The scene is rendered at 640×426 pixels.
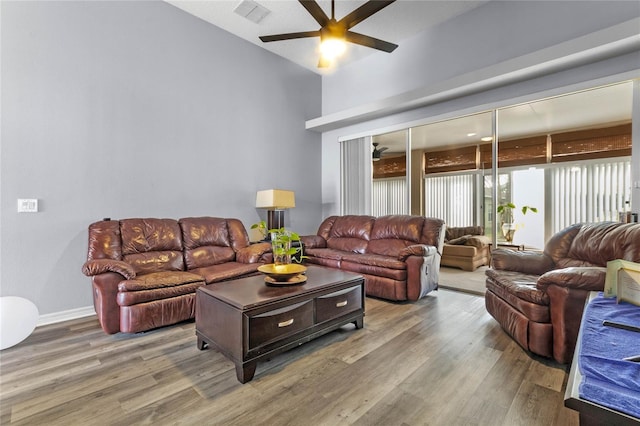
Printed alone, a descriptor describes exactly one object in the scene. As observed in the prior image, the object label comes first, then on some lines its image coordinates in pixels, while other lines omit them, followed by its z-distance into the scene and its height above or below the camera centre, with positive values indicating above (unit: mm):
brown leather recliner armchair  2043 -629
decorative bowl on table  2471 -550
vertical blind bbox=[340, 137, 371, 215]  5586 +577
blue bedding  694 -445
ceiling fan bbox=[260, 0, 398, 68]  2821 +1833
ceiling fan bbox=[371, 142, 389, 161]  5492 +962
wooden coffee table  2002 -814
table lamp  4625 +54
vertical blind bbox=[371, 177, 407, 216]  5227 +178
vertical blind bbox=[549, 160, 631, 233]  3195 +148
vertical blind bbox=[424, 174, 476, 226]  4789 +108
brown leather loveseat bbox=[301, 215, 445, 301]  3602 -637
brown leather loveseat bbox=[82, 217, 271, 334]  2676 -624
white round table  2426 -929
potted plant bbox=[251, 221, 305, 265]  2542 -336
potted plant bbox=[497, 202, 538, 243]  4090 -192
